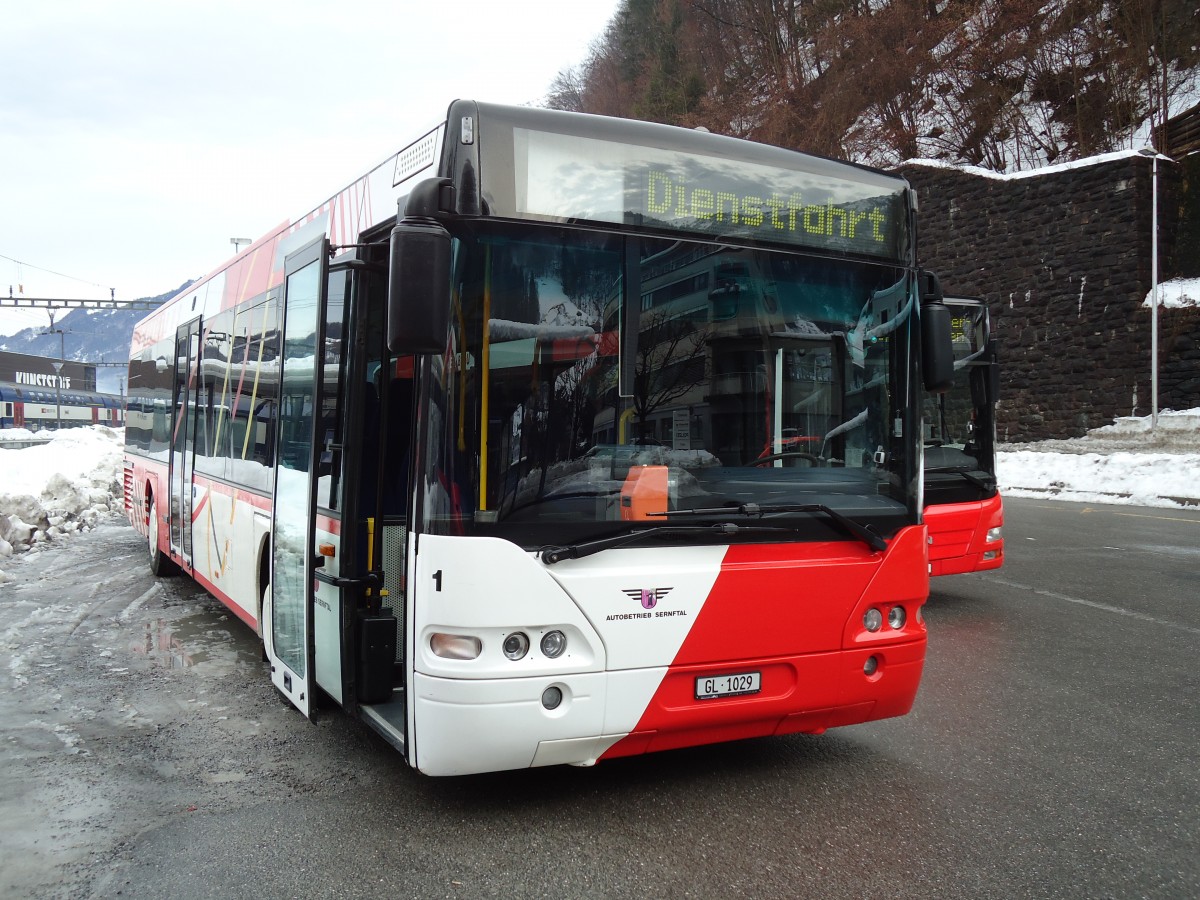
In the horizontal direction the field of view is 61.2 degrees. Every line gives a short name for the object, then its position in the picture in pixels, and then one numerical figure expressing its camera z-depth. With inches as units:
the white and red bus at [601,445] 151.2
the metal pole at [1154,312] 950.4
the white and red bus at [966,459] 351.9
